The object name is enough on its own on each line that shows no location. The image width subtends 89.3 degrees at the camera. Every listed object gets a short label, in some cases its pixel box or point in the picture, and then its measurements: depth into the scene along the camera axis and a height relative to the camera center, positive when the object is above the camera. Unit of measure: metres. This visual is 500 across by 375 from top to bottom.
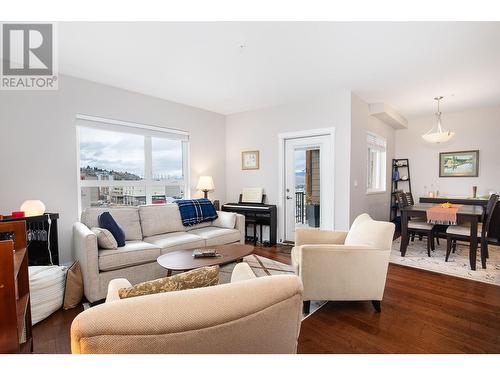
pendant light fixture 4.12 +0.75
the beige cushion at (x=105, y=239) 2.49 -0.56
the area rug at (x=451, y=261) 3.00 -1.09
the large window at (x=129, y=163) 3.48 +0.31
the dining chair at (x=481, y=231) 3.23 -0.65
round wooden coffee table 2.26 -0.74
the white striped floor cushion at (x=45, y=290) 2.04 -0.90
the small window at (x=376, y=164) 4.75 +0.38
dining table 3.20 -0.49
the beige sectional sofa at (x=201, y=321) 0.61 -0.37
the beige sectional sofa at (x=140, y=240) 2.34 -0.69
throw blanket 3.71 -0.42
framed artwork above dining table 4.99 +0.37
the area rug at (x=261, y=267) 3.06 -1.10
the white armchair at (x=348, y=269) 2.10 -0.72
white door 4.16 -0.01
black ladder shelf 5.67 +0.07
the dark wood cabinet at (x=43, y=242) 2.64 -0.62
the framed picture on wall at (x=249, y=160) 4.80 +0.44
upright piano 4.33 -0.55
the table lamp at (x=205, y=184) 4.48 -0.02
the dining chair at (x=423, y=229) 3.72 -0.71
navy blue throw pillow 2.73 -0.47
